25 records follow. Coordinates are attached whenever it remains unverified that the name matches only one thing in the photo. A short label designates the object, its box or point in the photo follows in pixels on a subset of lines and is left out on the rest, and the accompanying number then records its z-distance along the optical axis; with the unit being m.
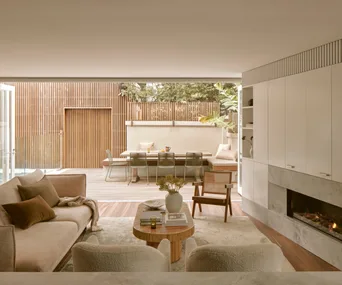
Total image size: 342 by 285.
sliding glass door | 7.20
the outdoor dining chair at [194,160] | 9.40
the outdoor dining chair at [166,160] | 9.37
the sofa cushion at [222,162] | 9.29
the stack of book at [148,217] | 4.00
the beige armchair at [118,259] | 1.99
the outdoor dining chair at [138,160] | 9.23
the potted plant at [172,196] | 4.46
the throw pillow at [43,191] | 4.23
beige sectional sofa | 2.69
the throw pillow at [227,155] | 9.90
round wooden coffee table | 3.69
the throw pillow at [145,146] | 11.04
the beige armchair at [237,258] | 1.99
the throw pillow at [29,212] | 3.71
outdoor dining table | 9.62
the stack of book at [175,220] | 3.96
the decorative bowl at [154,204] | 4.76
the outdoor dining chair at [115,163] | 9.62
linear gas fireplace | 4.17
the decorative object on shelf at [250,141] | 6.40
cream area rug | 4.71
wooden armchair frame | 5.51
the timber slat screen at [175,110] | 11.59
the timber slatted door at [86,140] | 12.02
